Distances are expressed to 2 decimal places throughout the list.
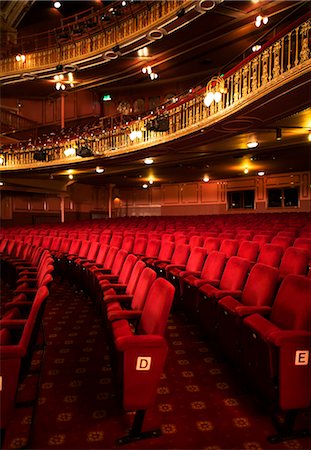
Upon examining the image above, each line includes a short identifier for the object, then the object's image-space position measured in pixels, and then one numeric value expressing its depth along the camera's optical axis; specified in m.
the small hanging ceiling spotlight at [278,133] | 6.58
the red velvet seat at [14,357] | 1.46
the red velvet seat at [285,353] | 1.53
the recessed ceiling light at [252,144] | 7.48
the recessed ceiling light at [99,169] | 10.97
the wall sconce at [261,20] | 6.85
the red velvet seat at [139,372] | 1.55
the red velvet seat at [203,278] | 2.72
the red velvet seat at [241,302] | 2.02
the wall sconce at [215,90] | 5.53
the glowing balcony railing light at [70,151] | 9.42
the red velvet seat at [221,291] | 2.34
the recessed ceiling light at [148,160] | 9.54
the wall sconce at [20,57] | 11.55
